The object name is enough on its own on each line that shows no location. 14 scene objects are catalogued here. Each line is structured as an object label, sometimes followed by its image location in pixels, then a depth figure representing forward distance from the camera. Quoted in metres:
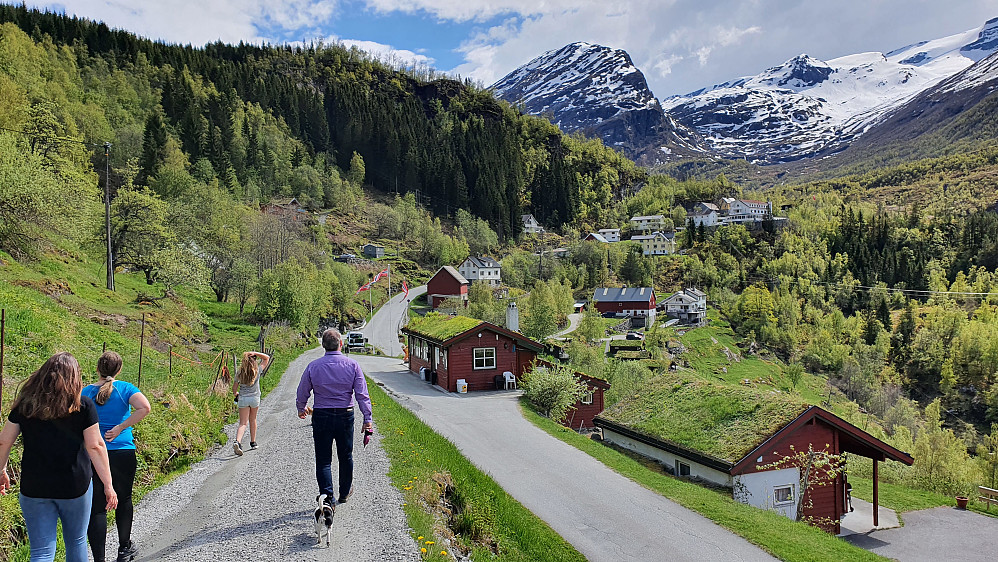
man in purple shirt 6.54
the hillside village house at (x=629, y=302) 89.31
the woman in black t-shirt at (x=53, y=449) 4.18
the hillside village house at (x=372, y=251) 85.06
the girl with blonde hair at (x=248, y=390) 10.60
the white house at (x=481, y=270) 91.44
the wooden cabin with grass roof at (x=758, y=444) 16.06
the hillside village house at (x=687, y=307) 90.31
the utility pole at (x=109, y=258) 29.98
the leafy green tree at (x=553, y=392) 23.80
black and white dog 6.21
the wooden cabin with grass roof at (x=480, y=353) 27.59
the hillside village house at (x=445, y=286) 74.44
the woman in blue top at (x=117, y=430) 5.23
